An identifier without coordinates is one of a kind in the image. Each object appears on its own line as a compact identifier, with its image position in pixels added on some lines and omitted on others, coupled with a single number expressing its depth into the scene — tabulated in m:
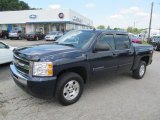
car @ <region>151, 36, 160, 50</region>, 19.21
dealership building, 34.66
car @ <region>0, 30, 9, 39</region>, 31.50
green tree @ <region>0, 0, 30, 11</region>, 58.47
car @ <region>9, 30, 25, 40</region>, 30.30
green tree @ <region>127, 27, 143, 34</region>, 110.99
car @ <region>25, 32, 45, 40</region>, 28.29
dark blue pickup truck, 3.85
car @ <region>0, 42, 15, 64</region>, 7.81
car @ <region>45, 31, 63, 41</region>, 27.81
